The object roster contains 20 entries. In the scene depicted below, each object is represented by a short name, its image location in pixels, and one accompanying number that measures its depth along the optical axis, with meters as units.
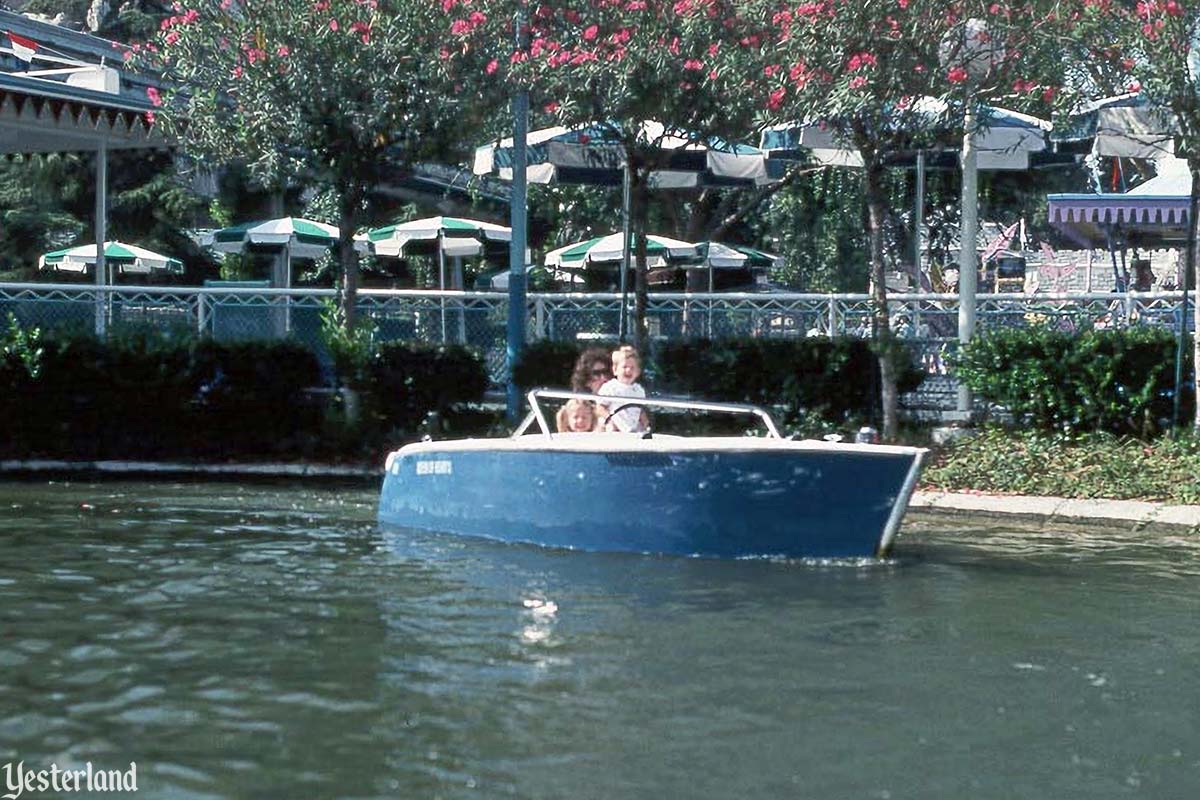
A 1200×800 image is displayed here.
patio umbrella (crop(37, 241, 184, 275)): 35.38
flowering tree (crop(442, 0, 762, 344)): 18.97
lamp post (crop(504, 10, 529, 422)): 20.58
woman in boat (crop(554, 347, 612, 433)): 14.96
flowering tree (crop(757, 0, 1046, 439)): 17.67
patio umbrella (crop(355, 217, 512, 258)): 32.94
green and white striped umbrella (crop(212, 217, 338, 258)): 33.22
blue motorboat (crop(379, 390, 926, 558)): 12.62
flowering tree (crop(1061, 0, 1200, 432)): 16.56
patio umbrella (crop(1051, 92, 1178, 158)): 17.44
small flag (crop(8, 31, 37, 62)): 29.03
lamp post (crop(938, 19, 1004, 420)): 18.05
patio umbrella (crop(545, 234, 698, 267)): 31.67
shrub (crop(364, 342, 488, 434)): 20.31
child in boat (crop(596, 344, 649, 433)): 14.58
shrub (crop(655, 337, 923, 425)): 19.66
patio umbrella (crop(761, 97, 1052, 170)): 18.62
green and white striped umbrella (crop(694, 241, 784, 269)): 32.56
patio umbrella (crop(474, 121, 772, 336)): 20.73
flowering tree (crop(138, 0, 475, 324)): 19.59
